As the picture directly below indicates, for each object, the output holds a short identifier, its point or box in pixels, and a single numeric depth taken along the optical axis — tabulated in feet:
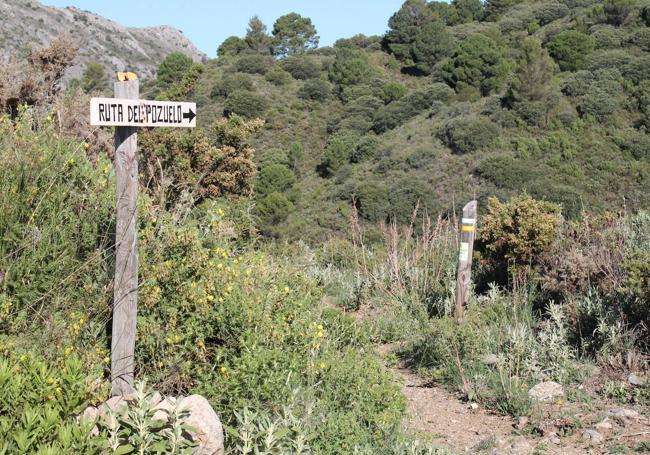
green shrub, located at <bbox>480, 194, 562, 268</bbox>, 26.71
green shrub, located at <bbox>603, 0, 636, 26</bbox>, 117.50
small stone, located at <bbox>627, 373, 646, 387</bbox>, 18.39
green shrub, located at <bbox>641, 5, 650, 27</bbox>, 113.91
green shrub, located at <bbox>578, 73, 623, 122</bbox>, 90.79
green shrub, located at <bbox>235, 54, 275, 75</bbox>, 149.69
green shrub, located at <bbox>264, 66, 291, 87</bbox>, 146.72
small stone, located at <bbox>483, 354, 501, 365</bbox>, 20.35
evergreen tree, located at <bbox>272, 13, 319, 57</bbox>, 183.93
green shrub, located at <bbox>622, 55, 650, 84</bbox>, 95.86
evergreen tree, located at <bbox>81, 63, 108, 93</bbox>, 131.65
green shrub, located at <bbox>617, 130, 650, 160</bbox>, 81.46
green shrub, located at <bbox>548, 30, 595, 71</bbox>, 109.40
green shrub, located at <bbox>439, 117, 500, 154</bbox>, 94.43
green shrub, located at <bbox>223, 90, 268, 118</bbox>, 125.18
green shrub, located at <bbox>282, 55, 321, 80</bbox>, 152.35
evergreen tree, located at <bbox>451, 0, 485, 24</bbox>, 173.88
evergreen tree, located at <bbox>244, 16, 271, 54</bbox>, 177.99
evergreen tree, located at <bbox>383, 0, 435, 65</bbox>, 156.76
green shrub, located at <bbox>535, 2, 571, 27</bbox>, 142.82
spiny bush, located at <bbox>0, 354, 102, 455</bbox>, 10.05
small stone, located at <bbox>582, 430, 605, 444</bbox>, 15.85
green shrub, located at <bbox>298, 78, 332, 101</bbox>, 138.62
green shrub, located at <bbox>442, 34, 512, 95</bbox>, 118.62
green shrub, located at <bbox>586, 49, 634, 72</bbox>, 100.12
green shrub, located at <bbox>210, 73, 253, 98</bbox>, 134.41
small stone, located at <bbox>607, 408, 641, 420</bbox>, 16.83
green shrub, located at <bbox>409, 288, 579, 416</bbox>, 18.83
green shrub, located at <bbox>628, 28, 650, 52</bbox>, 105.60
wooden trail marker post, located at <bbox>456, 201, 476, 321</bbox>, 25.16
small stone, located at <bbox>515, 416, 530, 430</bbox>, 16.98
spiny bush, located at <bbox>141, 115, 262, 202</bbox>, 41.37
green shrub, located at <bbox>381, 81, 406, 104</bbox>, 129.80
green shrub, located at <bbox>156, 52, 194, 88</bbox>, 152.97
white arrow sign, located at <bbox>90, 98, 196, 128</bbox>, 13.50
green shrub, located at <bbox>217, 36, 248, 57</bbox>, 180.86
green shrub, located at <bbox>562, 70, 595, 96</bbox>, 97.25
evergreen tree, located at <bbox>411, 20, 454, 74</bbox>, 148.66
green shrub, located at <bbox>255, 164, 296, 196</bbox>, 96.89
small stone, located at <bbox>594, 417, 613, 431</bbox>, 16.39
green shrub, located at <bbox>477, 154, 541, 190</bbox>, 82.33
